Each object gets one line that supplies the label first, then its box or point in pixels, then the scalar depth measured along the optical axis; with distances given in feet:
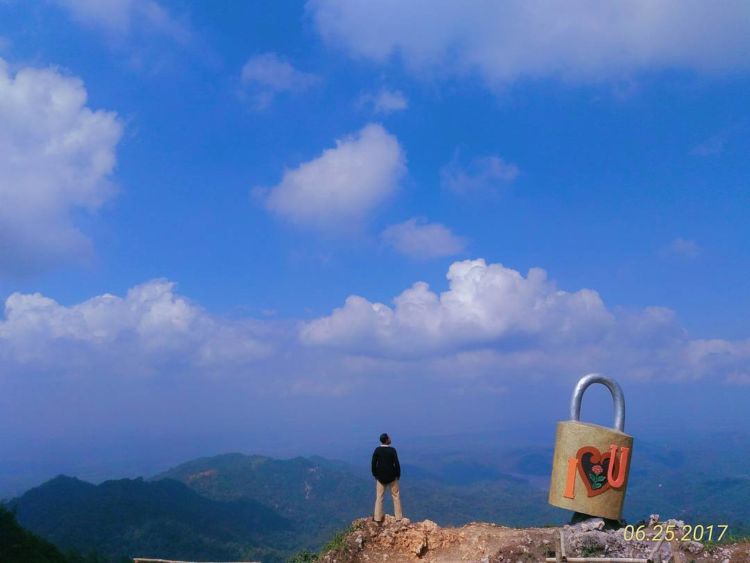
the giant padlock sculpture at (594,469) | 49.52
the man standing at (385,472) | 49.14
